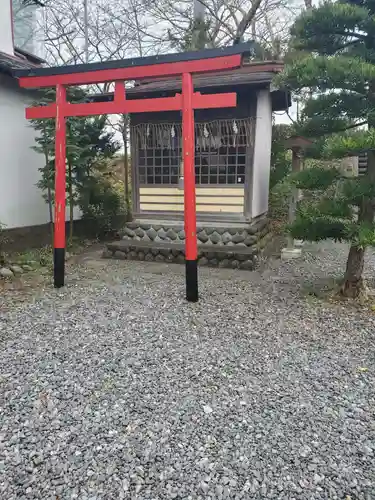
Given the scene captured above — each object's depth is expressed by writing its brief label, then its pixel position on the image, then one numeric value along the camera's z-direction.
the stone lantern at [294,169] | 6.39
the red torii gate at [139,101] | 4.24
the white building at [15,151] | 6.71
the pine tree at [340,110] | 3.72
